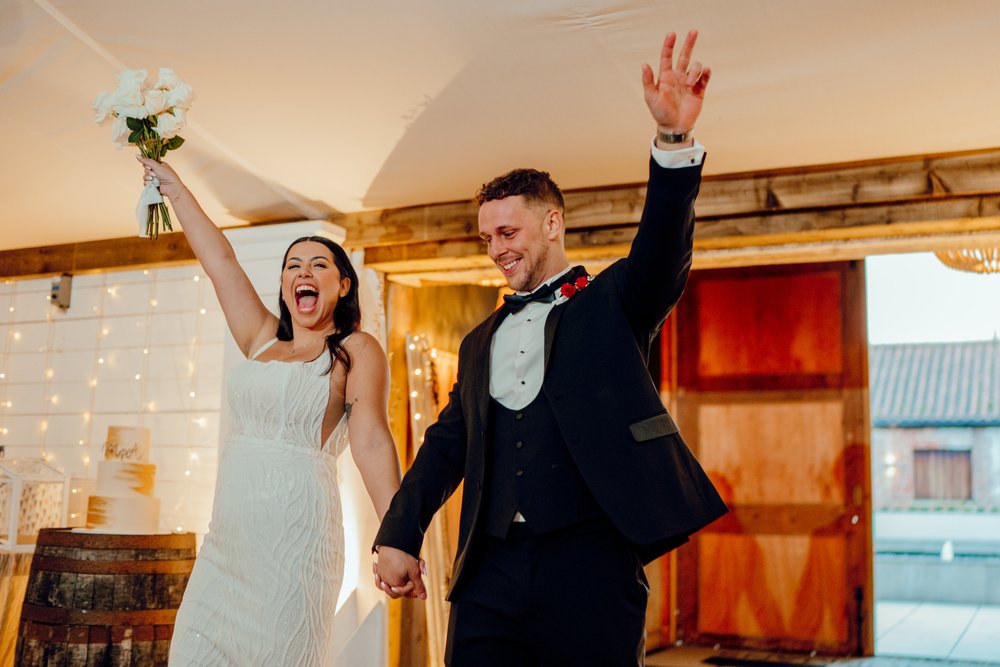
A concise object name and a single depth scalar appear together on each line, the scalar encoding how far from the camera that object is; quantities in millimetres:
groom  1800
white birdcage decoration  4348
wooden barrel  3342
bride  2619
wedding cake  3932
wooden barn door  6102
